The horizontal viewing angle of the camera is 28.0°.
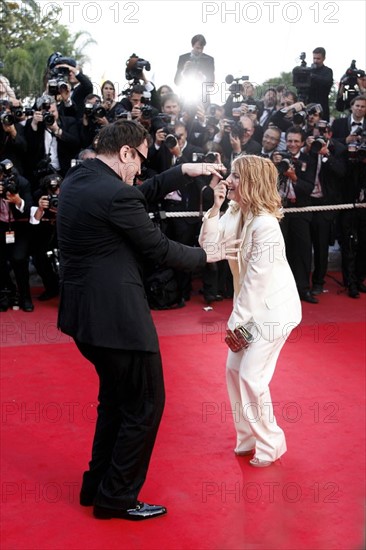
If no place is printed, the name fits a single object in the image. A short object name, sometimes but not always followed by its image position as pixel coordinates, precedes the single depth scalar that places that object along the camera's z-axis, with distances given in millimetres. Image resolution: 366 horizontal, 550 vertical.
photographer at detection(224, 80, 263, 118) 9109
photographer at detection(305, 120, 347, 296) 7652
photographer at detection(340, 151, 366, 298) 7840
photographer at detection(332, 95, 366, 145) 7973
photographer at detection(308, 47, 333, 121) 9391
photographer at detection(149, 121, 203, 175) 7336
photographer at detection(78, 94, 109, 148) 7488
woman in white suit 3865
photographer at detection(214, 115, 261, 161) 7591
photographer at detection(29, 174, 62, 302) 6996
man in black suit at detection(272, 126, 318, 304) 7512
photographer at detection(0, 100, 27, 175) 7078
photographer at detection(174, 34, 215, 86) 9070
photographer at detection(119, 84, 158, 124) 7426
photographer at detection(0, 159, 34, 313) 7027
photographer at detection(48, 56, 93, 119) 8141
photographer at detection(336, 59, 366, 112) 9305
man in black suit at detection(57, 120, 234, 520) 3162
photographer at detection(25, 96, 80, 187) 7398
